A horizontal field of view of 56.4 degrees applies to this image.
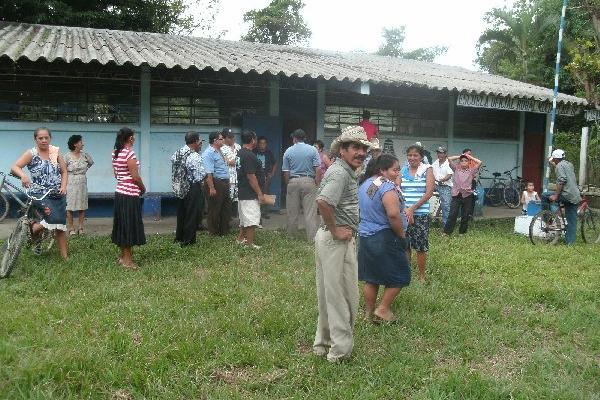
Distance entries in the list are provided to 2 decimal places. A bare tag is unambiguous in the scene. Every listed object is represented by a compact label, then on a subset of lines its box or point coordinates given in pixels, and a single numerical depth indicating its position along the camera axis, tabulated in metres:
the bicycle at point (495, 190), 14.94
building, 9.91
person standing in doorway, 10.44
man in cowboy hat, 3.96
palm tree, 23.55
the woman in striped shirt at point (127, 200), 6.44
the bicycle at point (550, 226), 9.23
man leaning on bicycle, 8.91
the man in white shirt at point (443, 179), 9.66
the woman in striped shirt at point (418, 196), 6.18
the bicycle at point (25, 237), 6.14
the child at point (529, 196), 11.30
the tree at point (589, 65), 10.45
